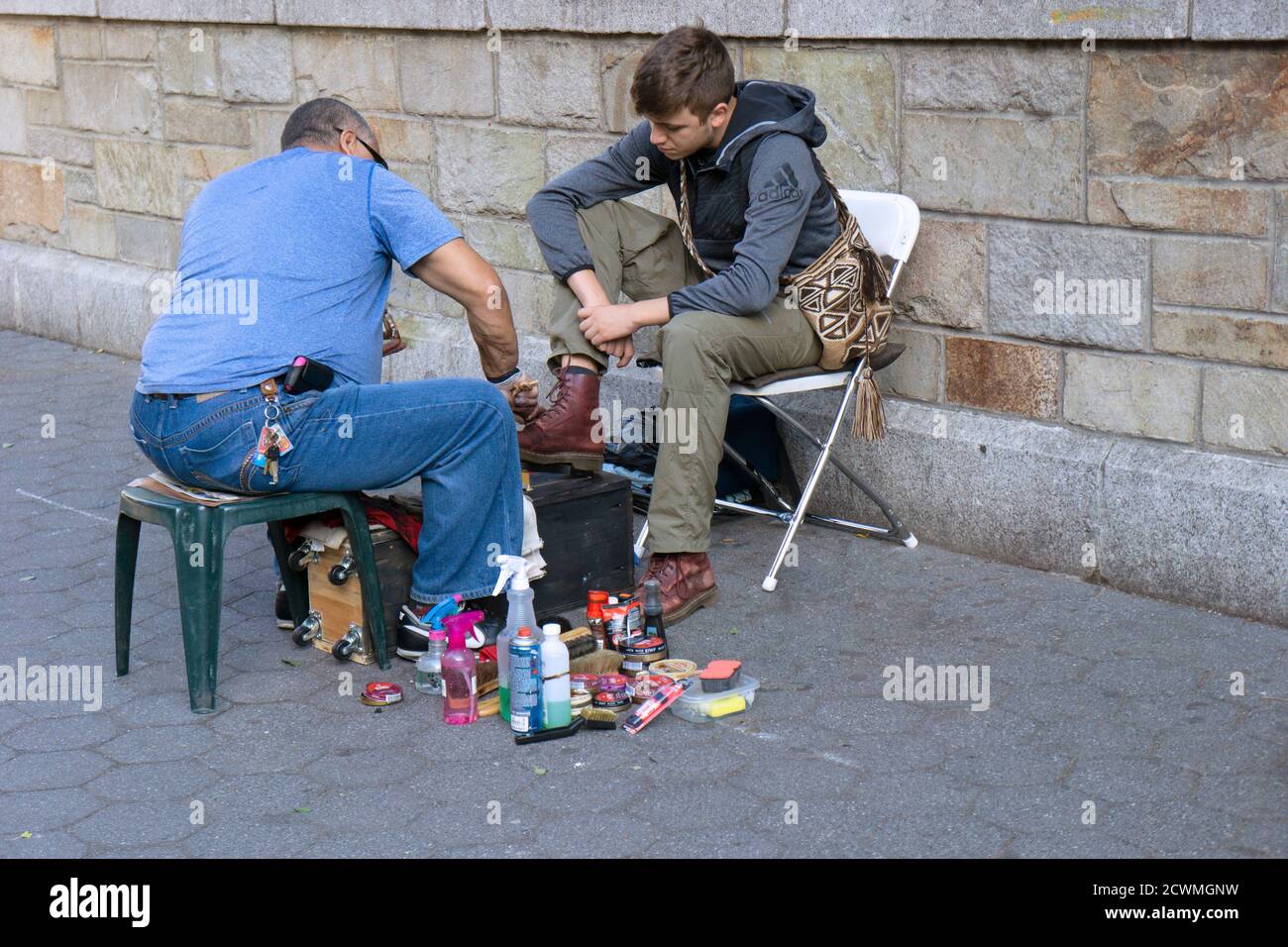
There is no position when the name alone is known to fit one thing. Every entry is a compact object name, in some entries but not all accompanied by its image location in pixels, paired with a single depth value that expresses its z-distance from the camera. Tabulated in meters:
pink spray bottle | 3.95
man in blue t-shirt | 4.07
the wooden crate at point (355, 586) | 4.32
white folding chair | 4.77
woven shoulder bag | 4.78
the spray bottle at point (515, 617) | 3.96
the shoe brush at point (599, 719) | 3.91
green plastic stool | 3.94
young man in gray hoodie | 4.56
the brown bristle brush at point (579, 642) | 4.20
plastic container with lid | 3.94
